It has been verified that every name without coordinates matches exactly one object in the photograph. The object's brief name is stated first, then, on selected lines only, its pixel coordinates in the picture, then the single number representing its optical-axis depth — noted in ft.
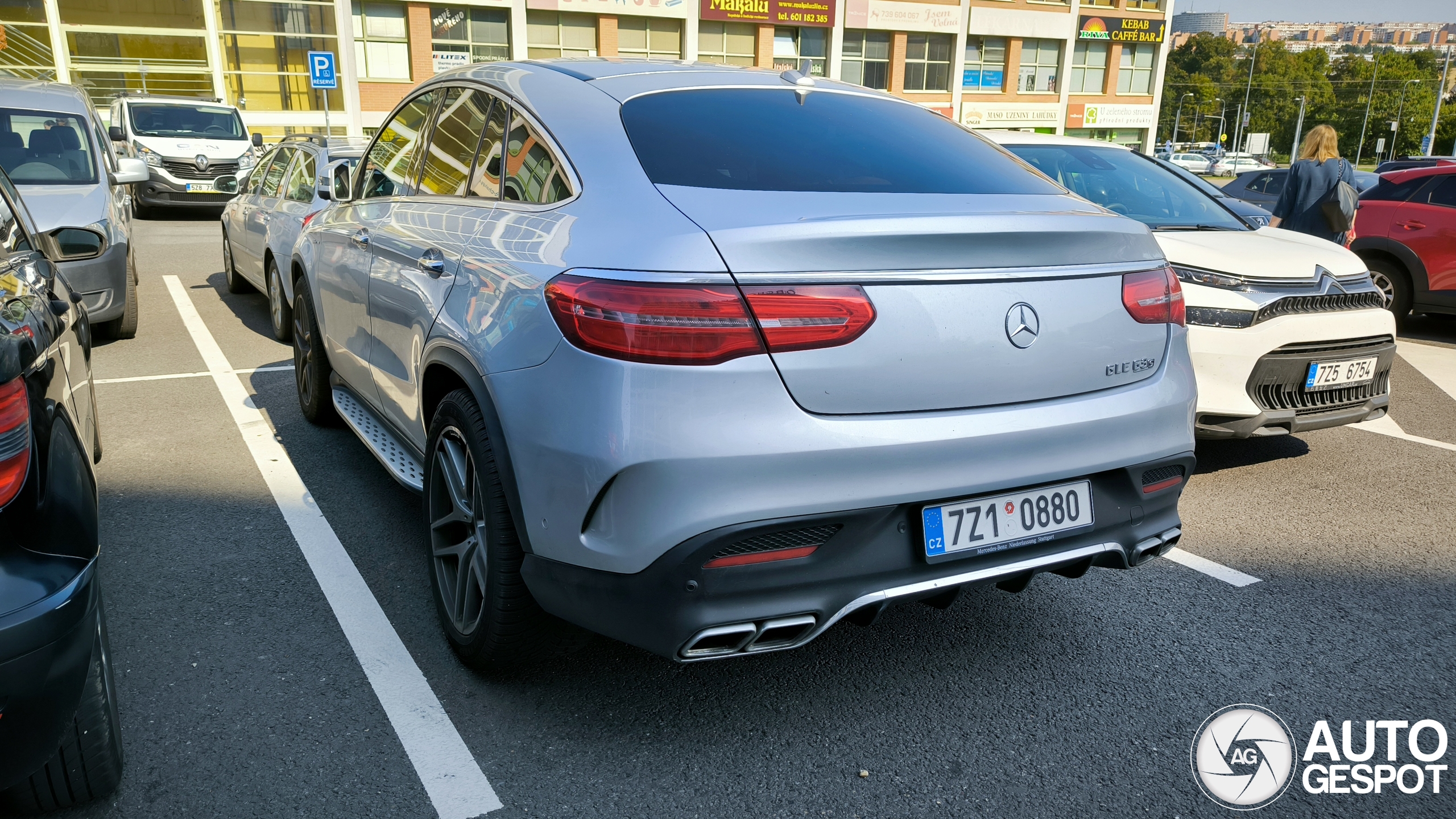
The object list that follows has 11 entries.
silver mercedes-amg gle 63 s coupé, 7.17
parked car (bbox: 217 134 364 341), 21.93
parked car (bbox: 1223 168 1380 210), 49.44
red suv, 29.19
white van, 55.52
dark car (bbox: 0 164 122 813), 6.12
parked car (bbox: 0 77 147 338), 23.35
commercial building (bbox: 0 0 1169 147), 100.83
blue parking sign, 68.94
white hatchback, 15.11
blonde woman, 25.81
